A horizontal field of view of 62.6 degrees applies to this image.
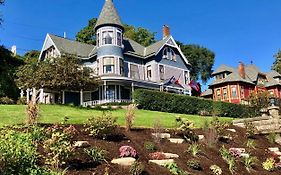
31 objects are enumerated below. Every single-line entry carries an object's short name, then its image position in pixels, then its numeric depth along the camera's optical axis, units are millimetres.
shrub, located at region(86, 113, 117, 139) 7437
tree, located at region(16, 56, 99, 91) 15385
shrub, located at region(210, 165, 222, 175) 7233
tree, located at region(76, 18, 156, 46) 36149
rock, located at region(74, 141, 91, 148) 6643
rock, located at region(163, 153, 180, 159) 7366
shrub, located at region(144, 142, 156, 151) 7610
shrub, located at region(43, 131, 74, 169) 5503
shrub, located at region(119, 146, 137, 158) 6723
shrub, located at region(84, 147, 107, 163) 6273
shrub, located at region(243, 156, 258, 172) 8204
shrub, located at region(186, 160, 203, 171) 7183
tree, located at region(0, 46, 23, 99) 21774
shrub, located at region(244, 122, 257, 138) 11557
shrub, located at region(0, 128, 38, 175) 4569
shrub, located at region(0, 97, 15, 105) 16885
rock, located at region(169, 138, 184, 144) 8637
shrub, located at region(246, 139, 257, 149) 10338
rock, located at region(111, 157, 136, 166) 6358
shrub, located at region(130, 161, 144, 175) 5983
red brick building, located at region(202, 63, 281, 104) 31911
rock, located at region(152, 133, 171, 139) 8458
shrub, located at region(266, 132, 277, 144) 11547
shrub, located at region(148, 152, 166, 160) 7152
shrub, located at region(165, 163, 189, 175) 6563
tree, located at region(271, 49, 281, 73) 44195
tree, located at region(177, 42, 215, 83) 44427
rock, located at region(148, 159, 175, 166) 6898
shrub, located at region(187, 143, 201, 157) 8034
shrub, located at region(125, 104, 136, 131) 8488
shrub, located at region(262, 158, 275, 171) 8523
